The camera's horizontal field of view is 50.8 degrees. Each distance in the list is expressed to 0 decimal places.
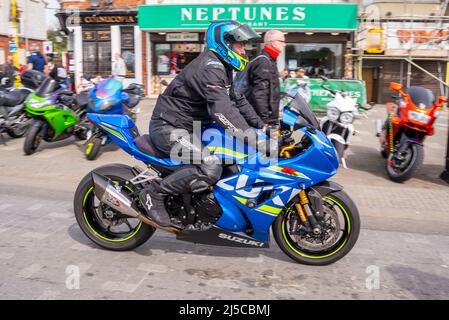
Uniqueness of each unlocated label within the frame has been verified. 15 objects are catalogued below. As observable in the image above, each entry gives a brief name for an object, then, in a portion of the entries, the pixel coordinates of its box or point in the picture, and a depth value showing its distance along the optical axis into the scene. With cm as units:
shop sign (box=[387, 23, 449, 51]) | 1866
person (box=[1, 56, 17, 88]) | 1500
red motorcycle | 698
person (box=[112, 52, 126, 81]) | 894
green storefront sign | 1905
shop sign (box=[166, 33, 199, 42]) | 2161
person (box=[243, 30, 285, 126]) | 571
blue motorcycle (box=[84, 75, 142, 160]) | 824
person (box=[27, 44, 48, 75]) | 1477
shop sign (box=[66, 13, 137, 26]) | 2228
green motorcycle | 856
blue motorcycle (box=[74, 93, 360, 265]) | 373
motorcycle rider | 362
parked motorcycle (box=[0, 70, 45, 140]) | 948
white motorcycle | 825
